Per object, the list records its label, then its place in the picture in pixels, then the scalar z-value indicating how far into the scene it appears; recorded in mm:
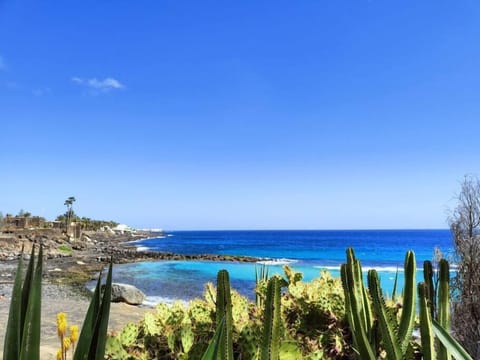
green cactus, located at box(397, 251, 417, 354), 2031
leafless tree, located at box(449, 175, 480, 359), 5223
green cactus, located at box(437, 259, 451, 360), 2316
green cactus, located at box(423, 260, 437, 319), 2482
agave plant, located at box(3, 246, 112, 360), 1111
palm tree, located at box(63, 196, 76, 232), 66188
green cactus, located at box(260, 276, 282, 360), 1490
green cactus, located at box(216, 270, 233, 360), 1474
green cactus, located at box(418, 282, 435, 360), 1849
